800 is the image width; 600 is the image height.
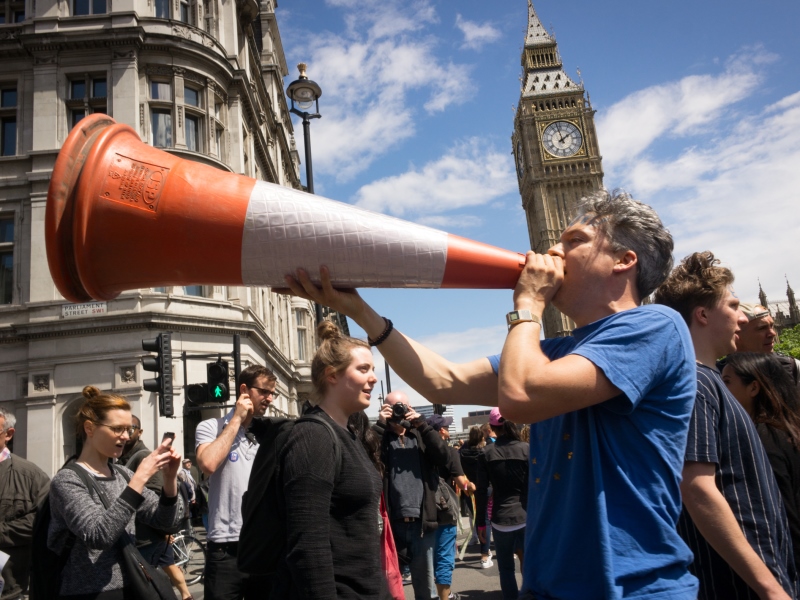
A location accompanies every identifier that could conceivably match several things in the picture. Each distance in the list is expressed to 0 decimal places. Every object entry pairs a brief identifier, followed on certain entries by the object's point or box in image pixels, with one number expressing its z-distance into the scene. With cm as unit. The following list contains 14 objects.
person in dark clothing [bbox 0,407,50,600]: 416
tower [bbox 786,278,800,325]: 8962
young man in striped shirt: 217
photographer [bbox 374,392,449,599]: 583
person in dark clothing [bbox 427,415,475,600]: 634
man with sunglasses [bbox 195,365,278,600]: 396
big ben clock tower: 8738
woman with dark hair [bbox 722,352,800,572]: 289
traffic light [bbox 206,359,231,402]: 927
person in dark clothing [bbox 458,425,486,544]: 895
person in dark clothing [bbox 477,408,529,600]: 630
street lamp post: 1199
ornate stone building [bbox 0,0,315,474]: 1691
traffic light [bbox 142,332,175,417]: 962
